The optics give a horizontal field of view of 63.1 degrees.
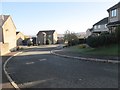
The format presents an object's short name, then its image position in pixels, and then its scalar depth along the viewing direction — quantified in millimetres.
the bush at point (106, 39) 12253
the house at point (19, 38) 40851
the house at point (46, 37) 41825
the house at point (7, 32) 20023
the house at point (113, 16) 15466
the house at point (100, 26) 26866
